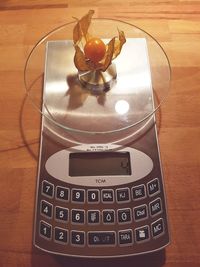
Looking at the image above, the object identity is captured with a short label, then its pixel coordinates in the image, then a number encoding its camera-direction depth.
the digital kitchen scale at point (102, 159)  0.38
